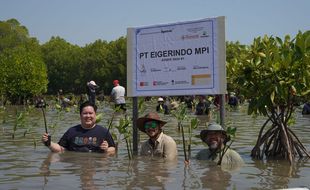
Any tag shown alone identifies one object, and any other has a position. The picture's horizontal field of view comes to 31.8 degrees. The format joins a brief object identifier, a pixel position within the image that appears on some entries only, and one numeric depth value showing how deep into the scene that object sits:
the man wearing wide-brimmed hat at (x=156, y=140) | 7.99
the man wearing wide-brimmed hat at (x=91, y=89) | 15.08
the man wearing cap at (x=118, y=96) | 18.66
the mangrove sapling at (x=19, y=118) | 12.18
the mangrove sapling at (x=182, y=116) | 9.58
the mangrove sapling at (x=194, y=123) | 8.11
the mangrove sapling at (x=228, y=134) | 7.40
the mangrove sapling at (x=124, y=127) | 8.27
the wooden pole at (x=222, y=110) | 8.32
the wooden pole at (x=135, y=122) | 9.29
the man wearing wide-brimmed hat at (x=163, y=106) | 22.35
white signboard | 8.26
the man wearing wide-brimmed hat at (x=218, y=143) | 7.63
